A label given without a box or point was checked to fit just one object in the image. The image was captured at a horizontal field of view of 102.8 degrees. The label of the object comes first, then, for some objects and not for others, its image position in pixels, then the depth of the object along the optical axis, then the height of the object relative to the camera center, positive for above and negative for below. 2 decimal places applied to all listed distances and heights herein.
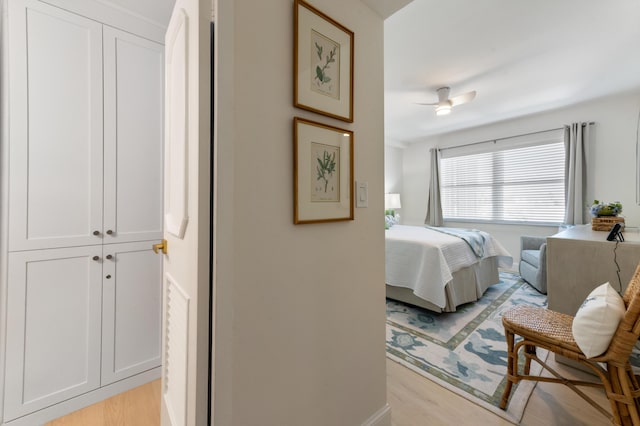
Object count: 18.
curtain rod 3.56 +1.28
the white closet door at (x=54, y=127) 1.31 +0.45
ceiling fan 2.83 +1.28
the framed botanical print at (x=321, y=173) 0.98 +0.16
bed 2.51 -0.58
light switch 1.21 +0.09
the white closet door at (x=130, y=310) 1.56 -0.64
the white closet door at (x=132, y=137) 1.55 +0.47
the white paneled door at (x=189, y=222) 0.78 -0.04
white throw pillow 1.07 -0.47
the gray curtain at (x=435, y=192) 5.19 +0.42
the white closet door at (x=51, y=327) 1.31 -0.64
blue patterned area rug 1.60 -1.09
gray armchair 3.13 -0.63
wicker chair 1.04 -0.64
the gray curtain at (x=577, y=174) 3.57 +0.56
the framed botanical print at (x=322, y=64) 0.98 +0.60
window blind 3.93 +0.57
